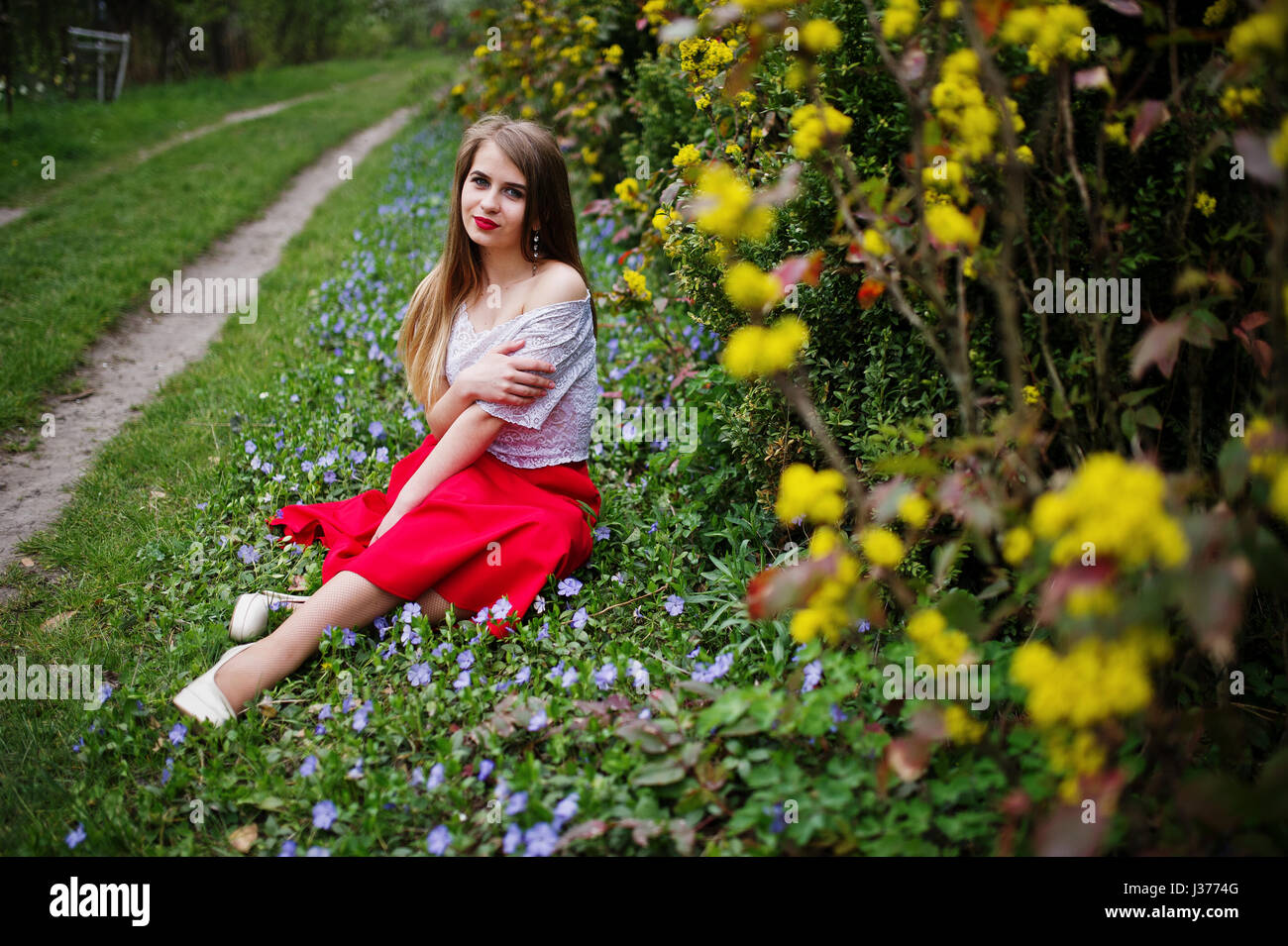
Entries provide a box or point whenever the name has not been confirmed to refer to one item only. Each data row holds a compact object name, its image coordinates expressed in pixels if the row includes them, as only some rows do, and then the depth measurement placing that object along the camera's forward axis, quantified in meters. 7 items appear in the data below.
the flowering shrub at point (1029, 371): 1.11
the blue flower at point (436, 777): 1.85
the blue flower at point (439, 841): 1.71
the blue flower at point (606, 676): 2.08
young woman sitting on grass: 2.37
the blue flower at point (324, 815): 1.80
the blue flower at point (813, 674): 1.82
